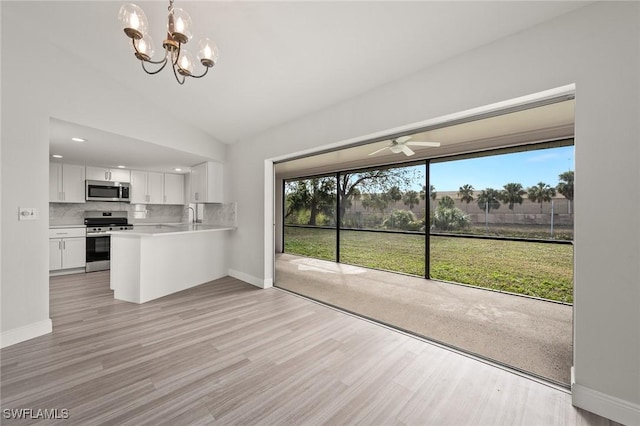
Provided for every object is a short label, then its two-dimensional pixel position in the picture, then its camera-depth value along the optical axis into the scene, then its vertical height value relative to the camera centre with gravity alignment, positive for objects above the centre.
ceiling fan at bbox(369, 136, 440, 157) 3.48 +0.96
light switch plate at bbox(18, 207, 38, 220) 2.33 -0.02
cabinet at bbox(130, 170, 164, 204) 5.65 +0.55
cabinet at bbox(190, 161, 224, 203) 4.63 +0.54
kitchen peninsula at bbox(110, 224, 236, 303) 3.34 -0.72
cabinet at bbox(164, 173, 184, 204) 6.12 +0.57
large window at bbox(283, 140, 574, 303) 3.90 -0.12
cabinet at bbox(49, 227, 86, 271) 4.50 -0.67
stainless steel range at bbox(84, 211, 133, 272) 4.88 -0.56
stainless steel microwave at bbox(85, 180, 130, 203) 5.09 +0.42
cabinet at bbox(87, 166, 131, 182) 5.13 +0.78
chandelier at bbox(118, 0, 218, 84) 1.56 +1.16
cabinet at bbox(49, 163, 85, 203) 4.75 +0.54
